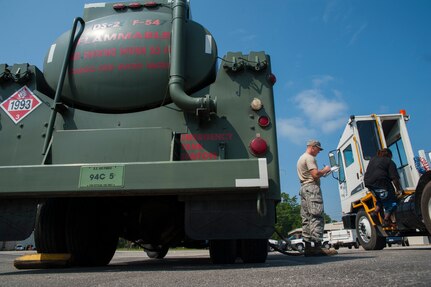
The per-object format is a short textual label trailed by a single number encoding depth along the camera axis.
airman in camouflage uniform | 4.46
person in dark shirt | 5.72
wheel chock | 3.37
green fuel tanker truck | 2.68
